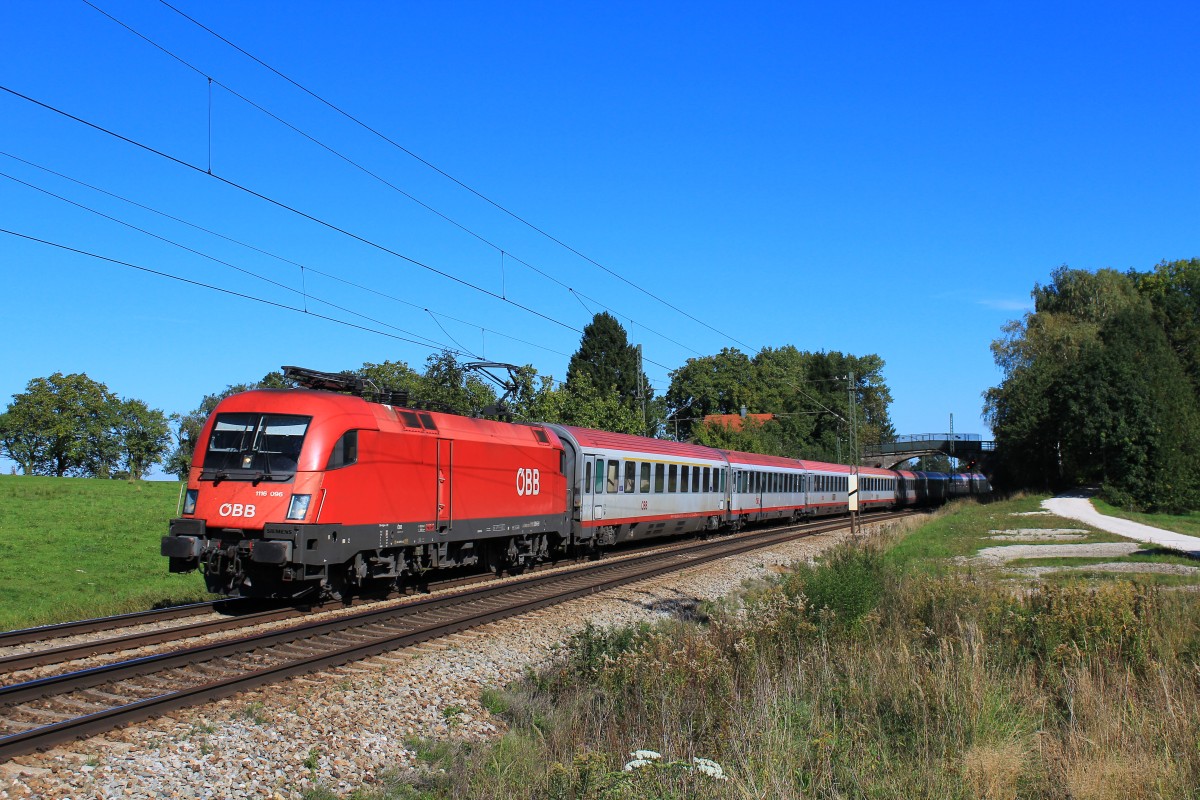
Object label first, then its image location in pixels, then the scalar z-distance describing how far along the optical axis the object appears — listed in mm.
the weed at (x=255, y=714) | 8008
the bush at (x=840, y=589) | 11359
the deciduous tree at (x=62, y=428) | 77938
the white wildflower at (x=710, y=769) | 5797
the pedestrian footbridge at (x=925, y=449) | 95562
